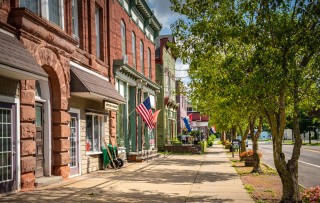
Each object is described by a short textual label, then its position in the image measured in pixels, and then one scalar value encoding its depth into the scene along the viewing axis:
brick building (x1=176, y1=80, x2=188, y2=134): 52.03
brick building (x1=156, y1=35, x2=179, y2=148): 36.28
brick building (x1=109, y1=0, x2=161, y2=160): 20.75
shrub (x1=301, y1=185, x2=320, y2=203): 8.72
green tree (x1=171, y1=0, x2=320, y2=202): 8.86
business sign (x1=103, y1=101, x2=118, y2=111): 16.80
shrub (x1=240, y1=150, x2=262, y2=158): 22.26
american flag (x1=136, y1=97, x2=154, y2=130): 20.91
